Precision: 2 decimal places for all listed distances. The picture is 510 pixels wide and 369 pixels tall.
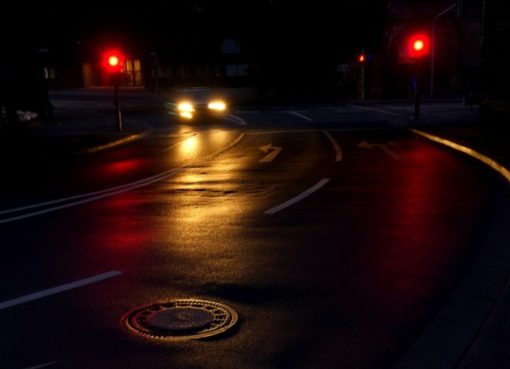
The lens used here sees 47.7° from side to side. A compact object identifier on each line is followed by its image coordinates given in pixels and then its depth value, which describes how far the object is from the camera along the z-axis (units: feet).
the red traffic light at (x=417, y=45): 70.28
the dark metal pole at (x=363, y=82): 148.72
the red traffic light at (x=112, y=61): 75.07
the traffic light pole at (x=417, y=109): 81.14
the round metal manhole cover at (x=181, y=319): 16.22
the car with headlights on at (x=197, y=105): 90.89
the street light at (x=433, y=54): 152.06
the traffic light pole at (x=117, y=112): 74.38
